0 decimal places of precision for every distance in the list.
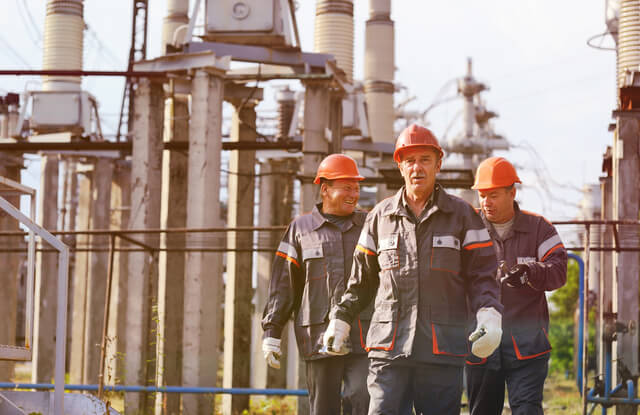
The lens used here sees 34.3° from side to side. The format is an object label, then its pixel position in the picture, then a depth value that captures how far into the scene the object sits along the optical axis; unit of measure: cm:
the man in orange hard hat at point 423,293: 524
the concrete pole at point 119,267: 2112
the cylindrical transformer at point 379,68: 2264
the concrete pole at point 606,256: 1165
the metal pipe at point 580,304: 937
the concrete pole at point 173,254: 1594
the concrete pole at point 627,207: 1141
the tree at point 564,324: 3478
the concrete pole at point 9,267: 2030
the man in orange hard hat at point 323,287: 677
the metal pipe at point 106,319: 943
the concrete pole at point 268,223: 2198
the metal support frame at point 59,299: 667
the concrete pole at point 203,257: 1371
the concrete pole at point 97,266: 2266
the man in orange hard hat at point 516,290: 645
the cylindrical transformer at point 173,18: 2220
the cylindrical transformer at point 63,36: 1944
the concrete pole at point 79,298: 2262
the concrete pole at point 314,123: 1540
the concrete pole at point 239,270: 1759
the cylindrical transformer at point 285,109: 2319
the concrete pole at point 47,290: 2122
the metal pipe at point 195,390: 1002
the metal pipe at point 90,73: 1487
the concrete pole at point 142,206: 1512
